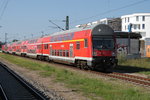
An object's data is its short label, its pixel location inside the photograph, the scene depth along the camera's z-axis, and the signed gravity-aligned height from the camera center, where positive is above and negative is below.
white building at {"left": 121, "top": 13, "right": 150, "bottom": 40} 83.00 +10.98
